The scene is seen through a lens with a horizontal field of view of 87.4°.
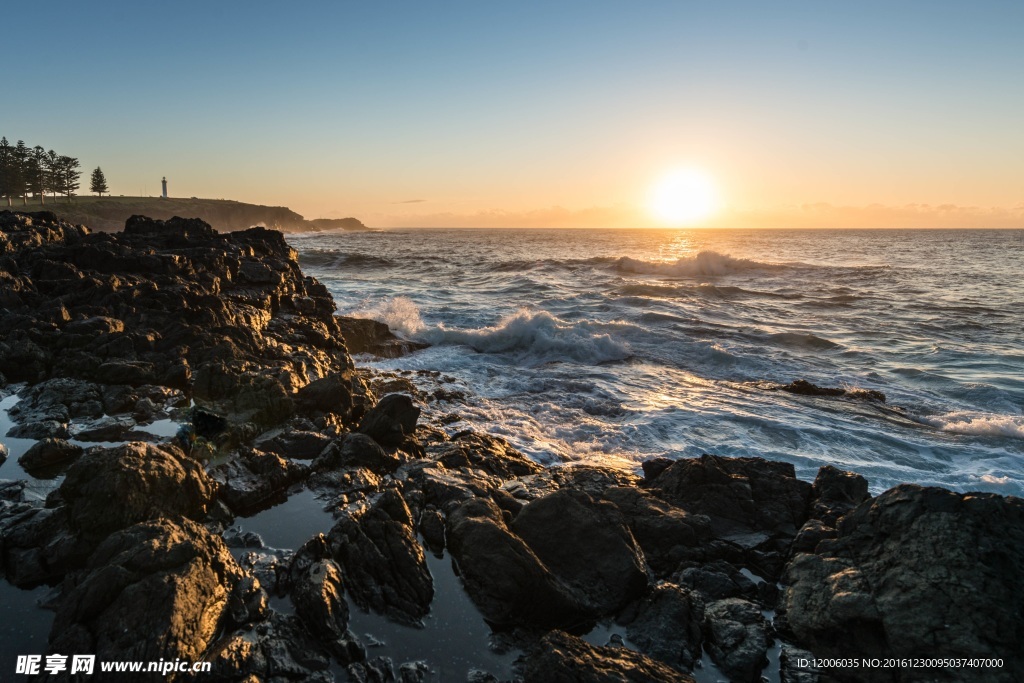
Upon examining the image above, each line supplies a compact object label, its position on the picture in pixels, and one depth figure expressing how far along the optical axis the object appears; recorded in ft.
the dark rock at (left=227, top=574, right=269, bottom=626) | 16.52
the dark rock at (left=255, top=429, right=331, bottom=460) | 28.66
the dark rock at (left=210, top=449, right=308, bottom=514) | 23.73
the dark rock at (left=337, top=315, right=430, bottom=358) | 63.36
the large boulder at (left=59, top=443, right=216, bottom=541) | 19.07
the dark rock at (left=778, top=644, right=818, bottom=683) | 16.69
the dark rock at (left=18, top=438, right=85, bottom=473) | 25.08
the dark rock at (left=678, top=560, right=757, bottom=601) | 20.48
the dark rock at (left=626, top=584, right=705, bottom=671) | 17.43
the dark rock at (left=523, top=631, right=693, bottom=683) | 14.48
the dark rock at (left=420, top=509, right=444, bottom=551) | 22.04
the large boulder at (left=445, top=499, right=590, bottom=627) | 18.52
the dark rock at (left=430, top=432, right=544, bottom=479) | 30.22
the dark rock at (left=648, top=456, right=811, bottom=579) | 23.56
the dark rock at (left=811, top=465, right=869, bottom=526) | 25.20
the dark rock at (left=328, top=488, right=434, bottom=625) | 18.42
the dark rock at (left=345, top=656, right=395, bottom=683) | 15.44
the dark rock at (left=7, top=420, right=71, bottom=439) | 27.91
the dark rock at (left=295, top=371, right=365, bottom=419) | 34.42
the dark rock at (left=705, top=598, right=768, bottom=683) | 16.98
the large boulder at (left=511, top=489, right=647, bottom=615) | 19.95
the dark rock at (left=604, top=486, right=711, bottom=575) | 22.59
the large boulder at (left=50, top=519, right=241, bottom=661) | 14.10
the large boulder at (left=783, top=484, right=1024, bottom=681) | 15.88
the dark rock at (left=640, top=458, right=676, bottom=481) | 29.96
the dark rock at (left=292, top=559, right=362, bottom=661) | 16.28
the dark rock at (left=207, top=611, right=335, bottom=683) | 14.67
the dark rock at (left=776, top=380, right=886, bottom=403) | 50.11
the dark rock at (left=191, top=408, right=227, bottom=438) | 28.60
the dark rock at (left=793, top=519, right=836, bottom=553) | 22.38
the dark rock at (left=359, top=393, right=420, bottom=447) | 31.86
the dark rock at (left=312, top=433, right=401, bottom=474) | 28.27
